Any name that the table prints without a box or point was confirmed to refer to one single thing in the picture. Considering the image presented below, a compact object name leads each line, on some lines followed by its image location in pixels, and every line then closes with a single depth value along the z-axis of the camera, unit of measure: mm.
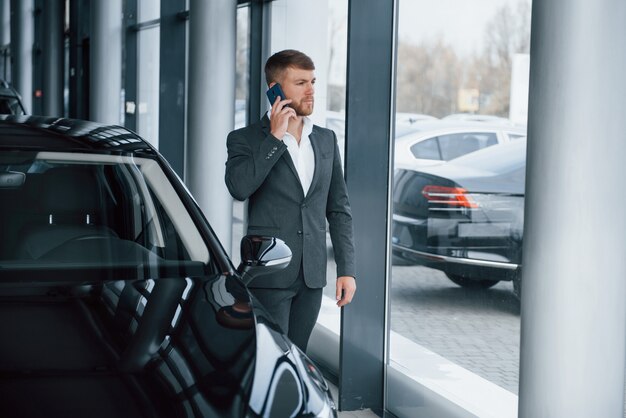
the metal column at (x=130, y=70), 11648
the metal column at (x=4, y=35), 23542
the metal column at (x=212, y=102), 6832
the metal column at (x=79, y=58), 14328
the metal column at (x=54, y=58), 15656
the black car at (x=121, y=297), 2250
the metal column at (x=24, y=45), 19984
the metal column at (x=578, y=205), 2918
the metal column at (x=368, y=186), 4848
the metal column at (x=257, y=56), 7484
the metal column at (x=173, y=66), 9469
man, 3494
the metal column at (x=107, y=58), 11734
